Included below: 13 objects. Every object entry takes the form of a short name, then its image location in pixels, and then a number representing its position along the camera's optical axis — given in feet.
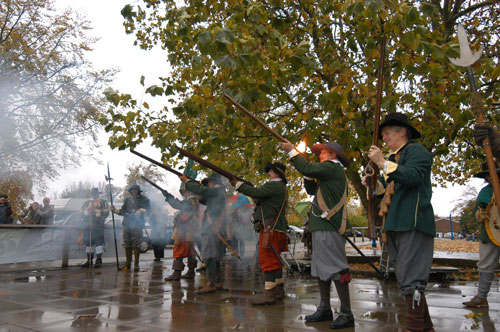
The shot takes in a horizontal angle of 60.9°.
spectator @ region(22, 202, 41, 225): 39.84
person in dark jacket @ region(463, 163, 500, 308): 17.81
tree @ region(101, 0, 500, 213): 18.51
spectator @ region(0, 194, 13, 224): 39.22
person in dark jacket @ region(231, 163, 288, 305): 18.99
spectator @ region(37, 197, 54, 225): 39.56
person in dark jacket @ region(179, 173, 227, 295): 22.31
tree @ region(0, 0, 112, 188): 54.75
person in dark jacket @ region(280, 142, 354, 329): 14.66
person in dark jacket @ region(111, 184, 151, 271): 33.71
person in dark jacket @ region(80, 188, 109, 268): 35.91
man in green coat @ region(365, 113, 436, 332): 11.83
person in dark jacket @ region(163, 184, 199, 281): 27.48
